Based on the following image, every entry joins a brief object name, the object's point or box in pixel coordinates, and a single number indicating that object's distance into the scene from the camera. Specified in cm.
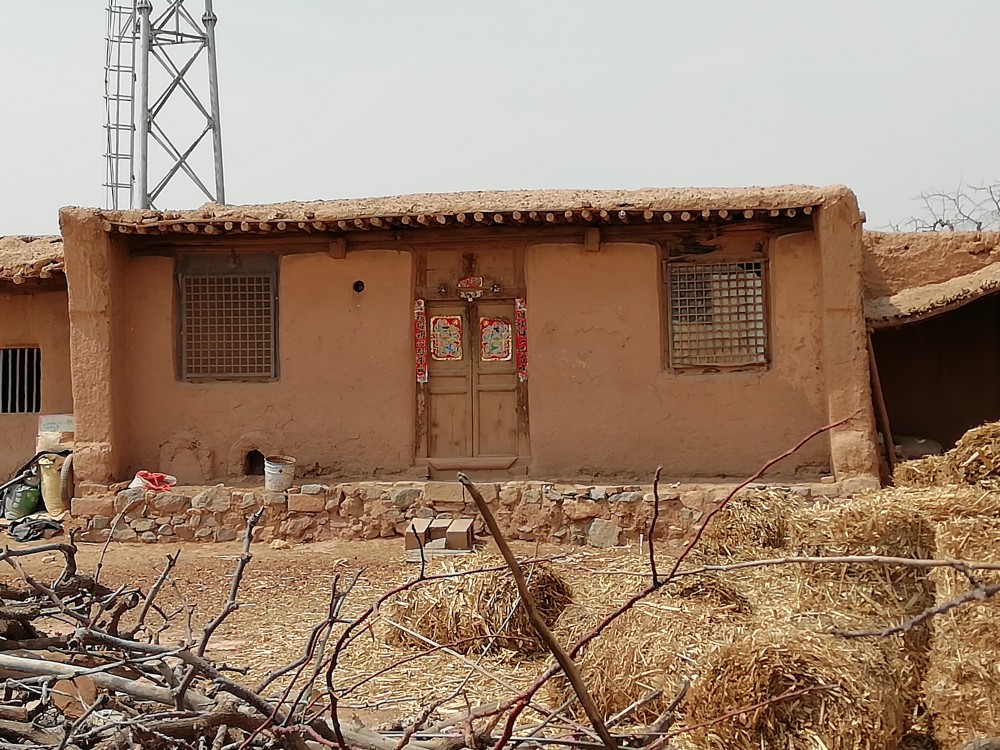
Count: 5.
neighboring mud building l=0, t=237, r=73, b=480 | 1019
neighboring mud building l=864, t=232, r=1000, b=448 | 975
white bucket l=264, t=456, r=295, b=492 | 877
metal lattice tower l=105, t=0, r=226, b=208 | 1864
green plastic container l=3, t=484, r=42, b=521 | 942
